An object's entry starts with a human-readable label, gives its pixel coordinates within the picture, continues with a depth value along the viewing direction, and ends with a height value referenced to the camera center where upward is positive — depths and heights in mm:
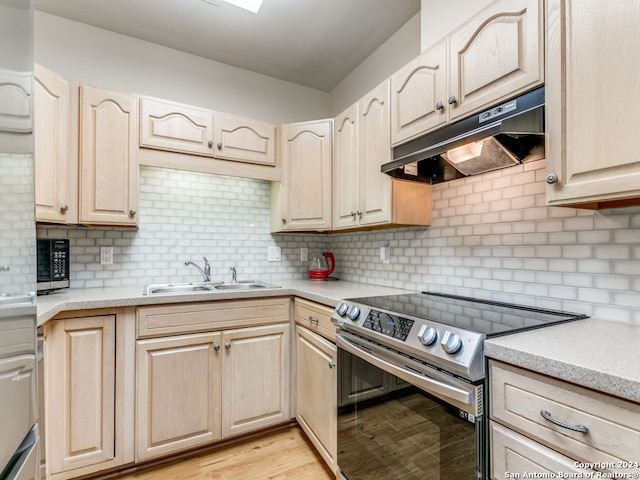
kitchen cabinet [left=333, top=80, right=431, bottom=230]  1850 +398
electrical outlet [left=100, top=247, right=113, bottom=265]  2178 -85
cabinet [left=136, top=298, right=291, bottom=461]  1754 -760
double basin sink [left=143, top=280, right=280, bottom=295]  2207 -317
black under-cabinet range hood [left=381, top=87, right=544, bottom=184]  1118 +410
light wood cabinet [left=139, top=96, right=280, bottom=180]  2096 +720
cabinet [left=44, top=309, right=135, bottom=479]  1554 -752
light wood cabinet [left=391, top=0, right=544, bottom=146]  1135 +726
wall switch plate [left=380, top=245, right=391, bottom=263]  2285 -79
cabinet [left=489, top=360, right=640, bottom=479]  666 -426
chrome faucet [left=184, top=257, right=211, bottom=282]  2462 -216
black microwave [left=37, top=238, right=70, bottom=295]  1737 -115
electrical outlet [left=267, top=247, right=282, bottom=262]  2775 -98
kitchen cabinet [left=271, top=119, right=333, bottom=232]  2363 +491
